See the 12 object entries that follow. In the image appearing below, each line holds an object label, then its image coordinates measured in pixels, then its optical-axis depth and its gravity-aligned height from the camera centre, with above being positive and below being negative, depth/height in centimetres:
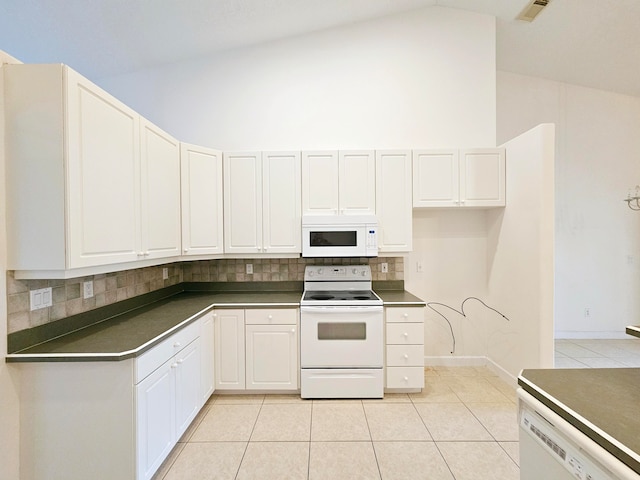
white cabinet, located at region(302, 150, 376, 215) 290 +57
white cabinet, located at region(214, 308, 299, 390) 265 -103
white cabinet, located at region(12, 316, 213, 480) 151 -96
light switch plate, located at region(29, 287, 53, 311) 163 -34
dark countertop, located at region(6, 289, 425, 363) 153 -60
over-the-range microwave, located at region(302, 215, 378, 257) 282 +2
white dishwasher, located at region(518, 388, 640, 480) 79 -69
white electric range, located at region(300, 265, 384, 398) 261 -102
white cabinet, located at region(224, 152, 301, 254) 292 +39
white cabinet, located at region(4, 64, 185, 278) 148 +37
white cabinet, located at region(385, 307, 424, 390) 266 -105
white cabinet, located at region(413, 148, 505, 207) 292 +61
